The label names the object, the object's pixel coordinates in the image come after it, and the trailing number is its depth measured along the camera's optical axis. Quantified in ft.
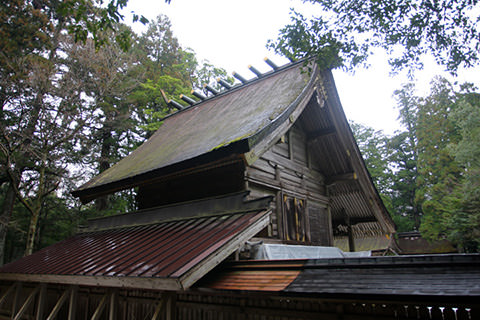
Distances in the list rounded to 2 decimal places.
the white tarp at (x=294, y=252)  21.74
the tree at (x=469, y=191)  60.03
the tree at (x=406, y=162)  115.09
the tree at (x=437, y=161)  72.43
